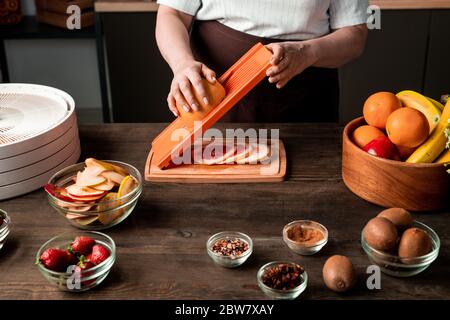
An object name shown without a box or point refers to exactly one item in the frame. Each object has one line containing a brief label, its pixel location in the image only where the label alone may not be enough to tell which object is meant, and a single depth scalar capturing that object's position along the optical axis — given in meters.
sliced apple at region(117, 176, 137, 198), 1.28
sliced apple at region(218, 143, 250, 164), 1.52
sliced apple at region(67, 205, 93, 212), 1.25
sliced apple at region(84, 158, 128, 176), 1.35
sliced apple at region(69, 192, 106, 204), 1.26
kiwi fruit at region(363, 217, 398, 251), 1.12
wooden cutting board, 1.46
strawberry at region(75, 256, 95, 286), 1.10
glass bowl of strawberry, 1.10
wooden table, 1.12
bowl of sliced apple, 1.25
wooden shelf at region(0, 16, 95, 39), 3.19
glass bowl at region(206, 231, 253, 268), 1.16
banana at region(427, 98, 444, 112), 1.41
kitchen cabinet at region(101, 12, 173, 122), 3.03
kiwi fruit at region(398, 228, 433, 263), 1.11
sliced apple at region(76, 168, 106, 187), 1.30
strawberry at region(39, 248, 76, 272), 1.12
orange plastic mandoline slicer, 1.45
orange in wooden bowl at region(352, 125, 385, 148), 1.37
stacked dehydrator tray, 1.38
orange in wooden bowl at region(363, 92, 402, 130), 1.37
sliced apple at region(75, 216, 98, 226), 1.27
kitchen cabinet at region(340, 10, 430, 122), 3.02
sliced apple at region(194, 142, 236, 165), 1.52
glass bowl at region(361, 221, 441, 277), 1.11
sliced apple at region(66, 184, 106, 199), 1.26
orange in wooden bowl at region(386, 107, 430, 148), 1.29
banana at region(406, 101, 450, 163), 1.30
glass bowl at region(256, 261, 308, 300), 1.08
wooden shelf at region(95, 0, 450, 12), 2.91
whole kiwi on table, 1.09
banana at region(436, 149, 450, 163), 1.29
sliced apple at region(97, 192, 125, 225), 1.25
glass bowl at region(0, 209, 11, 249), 1.21
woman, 1.75
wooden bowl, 1.28
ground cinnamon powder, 1.23
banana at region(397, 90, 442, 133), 1.35
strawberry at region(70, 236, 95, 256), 1.17
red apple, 1.31
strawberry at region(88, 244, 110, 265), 1.14
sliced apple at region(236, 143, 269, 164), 1.51
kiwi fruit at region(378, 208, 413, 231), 1.16
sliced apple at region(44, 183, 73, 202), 1.26
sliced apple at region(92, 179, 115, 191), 1.29
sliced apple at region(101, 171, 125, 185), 1.32
